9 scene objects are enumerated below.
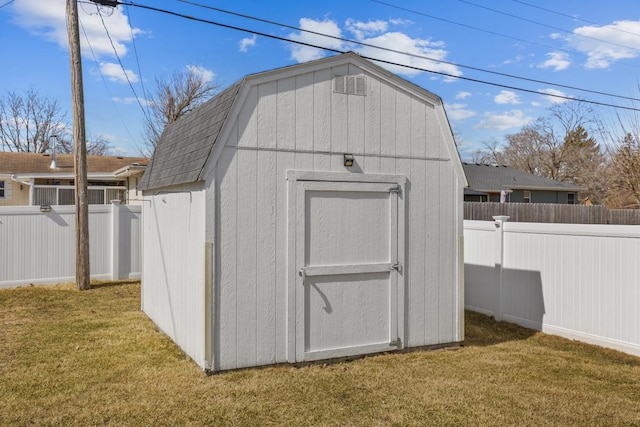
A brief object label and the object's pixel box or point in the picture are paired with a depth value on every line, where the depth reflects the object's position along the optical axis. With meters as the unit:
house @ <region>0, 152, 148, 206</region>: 17.48
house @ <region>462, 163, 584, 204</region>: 23.21
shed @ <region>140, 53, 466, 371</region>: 4.70
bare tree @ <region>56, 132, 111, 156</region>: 30.41
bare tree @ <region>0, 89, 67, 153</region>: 29.28
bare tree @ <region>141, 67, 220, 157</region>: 25.50
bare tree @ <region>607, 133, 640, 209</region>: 14.62
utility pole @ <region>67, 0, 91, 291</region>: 9.81
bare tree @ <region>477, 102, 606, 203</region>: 33.69
